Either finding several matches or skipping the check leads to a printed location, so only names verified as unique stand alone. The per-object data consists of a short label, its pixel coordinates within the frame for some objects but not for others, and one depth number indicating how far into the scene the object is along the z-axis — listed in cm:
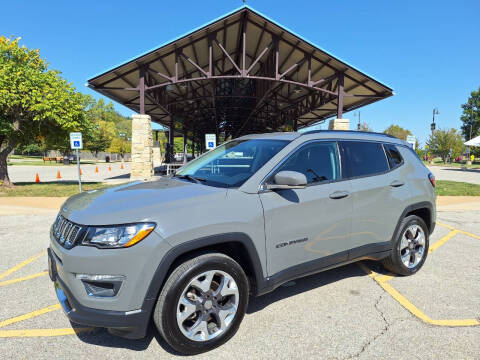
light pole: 5116
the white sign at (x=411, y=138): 1208
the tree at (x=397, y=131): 6588
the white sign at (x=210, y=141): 1438
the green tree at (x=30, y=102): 1099
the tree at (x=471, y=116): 6153
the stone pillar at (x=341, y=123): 1574
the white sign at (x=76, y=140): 941
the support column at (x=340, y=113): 1551
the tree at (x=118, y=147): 6581
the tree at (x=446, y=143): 5397
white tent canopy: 3080
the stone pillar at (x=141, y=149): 1442
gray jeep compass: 204
